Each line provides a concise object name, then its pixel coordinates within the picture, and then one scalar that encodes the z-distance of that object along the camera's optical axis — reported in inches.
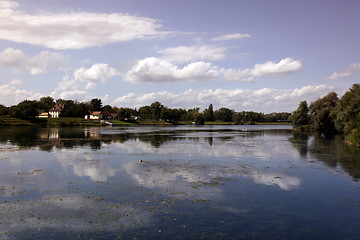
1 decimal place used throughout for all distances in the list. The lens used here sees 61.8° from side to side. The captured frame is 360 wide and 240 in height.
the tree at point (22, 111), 5787.4
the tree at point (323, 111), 4062.5
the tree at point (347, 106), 2950.3
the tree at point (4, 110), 6376.0
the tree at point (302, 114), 4621.1
